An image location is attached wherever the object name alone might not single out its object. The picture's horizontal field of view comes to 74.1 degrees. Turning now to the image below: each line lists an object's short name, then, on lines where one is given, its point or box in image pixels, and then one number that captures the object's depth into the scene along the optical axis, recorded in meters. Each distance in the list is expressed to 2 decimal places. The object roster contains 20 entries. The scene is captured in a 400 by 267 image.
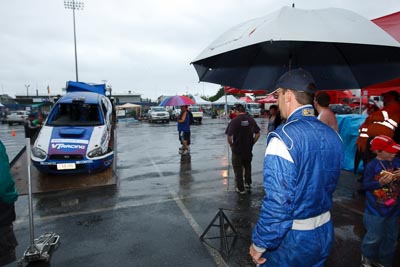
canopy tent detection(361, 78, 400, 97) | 4.60
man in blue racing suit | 1.70
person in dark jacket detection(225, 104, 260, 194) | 5.74
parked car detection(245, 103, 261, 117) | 42.45
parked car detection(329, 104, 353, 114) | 23.39
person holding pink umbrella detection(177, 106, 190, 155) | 10.55
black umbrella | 2.49
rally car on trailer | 6.76
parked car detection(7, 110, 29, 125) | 32.12
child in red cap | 2.86
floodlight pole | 32.98
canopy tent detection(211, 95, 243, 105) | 24.09
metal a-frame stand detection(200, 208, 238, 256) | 3.53
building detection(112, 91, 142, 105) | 78.62
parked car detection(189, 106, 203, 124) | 30.91
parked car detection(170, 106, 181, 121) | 36.20
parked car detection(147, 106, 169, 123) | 31.77
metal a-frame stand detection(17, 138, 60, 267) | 3.31
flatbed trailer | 6.48
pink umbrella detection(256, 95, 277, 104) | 21.01
